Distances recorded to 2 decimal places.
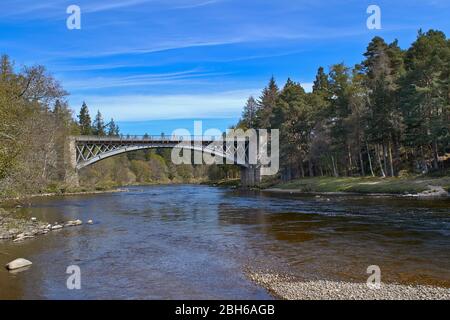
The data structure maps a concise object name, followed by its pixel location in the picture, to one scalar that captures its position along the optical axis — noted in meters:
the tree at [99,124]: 142.07
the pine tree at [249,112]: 102.05
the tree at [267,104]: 83.41
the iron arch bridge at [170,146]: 76.56
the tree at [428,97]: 42.97
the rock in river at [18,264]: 15.62
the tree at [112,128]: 163.45
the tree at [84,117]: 125.84
